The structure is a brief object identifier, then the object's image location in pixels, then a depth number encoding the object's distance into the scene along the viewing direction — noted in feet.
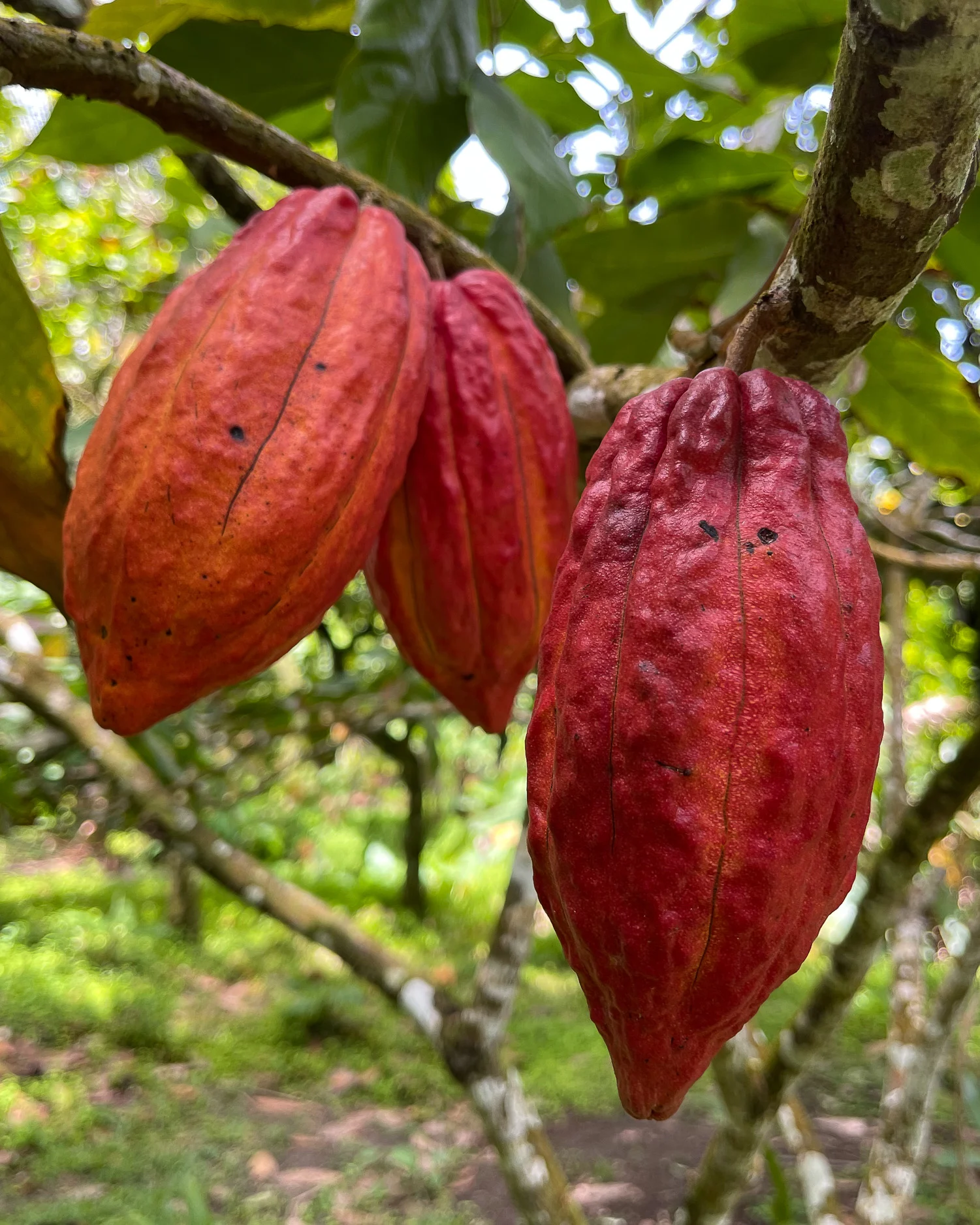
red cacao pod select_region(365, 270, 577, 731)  1.82
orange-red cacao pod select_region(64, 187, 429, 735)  1.40
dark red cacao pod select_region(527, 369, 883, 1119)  1.06
